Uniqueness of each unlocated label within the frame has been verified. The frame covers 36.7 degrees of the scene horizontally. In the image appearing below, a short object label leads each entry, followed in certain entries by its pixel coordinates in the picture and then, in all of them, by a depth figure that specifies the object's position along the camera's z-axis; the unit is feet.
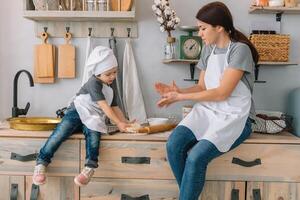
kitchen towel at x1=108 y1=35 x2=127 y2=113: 8.16
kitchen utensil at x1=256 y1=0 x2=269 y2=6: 7.82
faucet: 8.06
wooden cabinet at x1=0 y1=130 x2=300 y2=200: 6.95
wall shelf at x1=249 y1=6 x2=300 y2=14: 7.70
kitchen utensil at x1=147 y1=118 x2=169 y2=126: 7.59
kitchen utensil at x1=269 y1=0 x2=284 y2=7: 7.72
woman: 6.51
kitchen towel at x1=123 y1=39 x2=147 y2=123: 8.26
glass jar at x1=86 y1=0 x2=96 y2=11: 7.77
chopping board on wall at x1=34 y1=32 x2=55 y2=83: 8.29
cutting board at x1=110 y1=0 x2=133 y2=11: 7.79
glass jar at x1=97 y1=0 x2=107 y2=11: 7.75
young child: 6.80
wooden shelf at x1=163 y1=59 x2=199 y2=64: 7.88
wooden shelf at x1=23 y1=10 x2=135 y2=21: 7.63
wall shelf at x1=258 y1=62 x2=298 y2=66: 7.79
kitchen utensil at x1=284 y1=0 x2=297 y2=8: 7.73
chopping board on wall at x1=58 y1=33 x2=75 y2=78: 8.32
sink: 7.23
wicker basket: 7.83
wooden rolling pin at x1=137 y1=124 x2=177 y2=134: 7.14
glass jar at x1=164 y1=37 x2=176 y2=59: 8.04
